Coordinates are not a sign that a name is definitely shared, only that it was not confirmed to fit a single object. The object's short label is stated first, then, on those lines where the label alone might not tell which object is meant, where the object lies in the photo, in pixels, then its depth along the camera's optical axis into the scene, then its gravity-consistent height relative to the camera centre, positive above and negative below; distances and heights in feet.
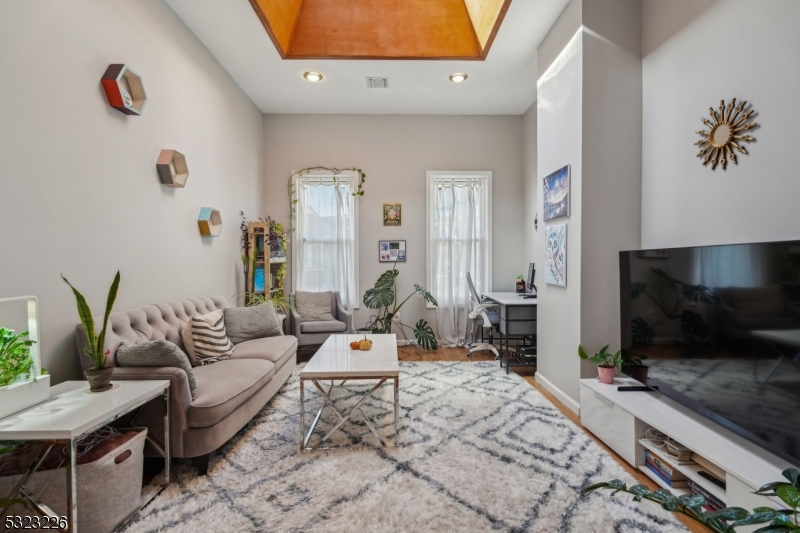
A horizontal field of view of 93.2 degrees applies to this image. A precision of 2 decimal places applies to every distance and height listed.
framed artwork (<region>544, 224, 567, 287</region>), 9.71 +0.20
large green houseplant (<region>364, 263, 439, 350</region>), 15.42 -1.83
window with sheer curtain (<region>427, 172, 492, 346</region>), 16.96 +1.00
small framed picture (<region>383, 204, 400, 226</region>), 16.97 +2.23
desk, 12.70 -1.88
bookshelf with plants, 14.12 +0.13
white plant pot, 5.01 -1.80
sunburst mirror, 6.20 +2.20
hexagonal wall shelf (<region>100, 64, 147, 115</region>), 7.45 +3.62
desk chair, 14.33 -2.00
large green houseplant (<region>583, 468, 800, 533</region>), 2.58 -1.78
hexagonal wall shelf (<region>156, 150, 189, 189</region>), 9.21 +2.42
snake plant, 5.75 -1.10
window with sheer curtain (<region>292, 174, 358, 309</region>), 16.75 +1.34
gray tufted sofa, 6.60 -2.41
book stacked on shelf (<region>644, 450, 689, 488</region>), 6.12 -3.50
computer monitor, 14.41 -0.57
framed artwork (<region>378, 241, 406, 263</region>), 17.01 +0.57
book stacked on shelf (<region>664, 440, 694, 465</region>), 6.00 -3.06
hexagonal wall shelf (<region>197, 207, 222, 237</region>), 11.12 +1.29
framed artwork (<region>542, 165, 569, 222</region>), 9.61 +1.85
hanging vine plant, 16.74 +3.72
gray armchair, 14.24 -2.45
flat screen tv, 4.74 -1.06
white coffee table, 7.68 -2.21
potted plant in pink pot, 8.16 -2.22
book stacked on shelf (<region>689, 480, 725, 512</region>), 5.41 -3.47
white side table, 4.55 -1.99
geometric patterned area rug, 5.65 -3.82
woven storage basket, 5.03 -3.11
